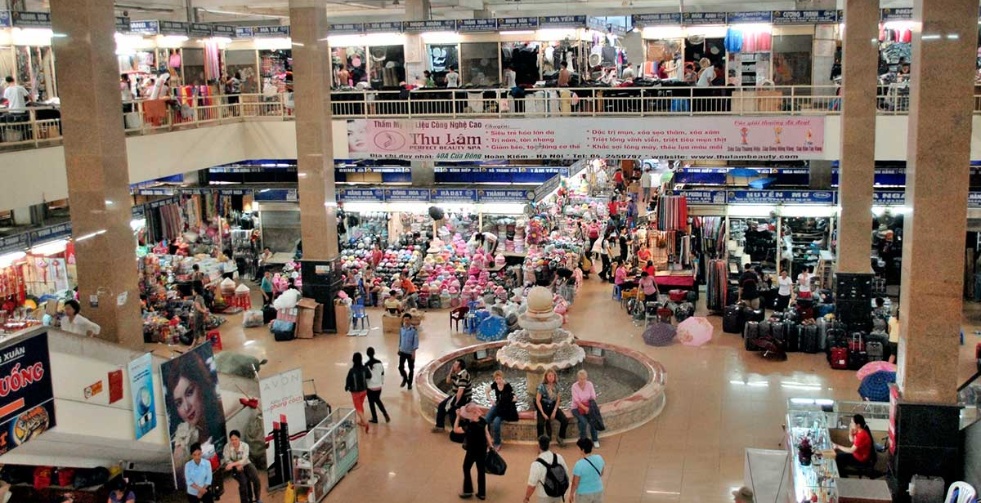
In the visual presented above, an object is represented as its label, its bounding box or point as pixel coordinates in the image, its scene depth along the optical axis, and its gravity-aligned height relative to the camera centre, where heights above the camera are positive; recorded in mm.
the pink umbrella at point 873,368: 13812 -3667
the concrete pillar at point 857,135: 17922 -584
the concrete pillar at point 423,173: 25969 -1485
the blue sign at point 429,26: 26281 +2360
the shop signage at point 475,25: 25972 +2300
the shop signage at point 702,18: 24938 +2235
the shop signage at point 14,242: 18859 -2161
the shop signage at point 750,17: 24375 +2172
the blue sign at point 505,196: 23634 -1947
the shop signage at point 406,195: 24594 -1931
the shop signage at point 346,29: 26703 +2392
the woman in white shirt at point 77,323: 14926 -2948
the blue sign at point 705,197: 22669 -2023
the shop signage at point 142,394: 11586 -3145
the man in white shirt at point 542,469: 10414 -3693
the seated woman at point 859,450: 11672 -4033
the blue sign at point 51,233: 19625 -2110
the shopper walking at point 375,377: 14250 -3694
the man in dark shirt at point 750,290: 19500 -3578
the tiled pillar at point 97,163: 14734 -559
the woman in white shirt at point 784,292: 20281 -3761
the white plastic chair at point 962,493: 10141 -4018
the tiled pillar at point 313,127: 19719 -158
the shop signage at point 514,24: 25891 +2314
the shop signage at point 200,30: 26427 +2461
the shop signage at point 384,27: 26328 +2362
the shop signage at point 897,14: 23688 +2058
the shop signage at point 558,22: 25297 +2268
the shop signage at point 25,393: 9422 -2556
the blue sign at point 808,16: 23953 +2107
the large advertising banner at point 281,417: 12219 -3661
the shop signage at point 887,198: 21953 -2089
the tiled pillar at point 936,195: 11109 -1065
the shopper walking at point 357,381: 14023 -3666
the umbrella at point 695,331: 18500 -4116
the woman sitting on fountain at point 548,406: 13266 -3873
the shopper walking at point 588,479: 10336 -3781
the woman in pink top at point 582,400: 13297 -3824
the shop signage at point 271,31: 26509 +2372
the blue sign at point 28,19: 21375 +2327
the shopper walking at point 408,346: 15995 -3665
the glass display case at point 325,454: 11875 -4085
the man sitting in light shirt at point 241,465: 11555 -3942
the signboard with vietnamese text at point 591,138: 20828 -586
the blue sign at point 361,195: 24859 -1915
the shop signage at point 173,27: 24938 +2408
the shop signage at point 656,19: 25266 +2284
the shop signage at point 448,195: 24344 -1940
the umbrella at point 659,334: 18531 -4160
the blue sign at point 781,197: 22250 -2033
